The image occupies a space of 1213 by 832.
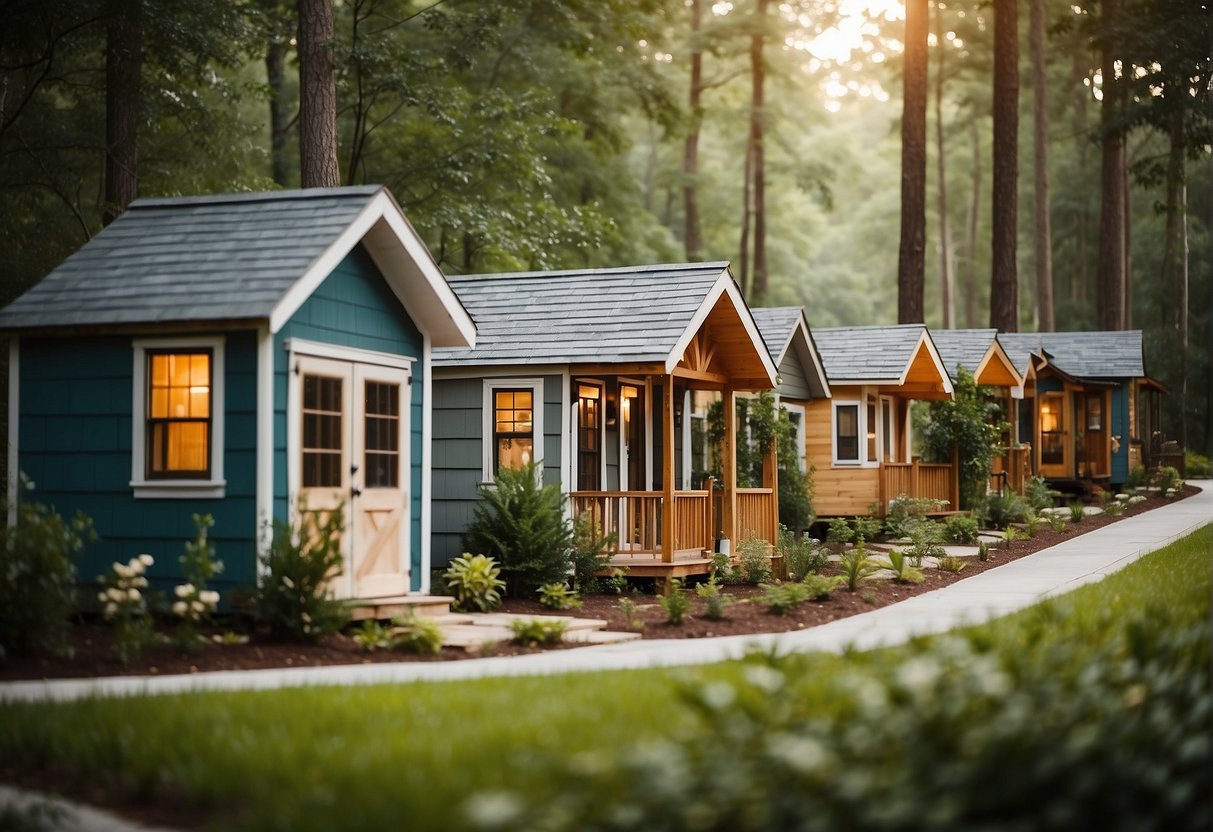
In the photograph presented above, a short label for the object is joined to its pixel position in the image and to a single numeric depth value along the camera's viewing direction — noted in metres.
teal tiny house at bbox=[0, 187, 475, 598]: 12.20
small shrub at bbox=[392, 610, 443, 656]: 11.48
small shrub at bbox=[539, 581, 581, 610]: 15.03
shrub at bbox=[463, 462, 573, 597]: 15.77
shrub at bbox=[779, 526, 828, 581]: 17.33
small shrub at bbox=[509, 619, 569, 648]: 11.97
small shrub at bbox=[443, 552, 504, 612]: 14.70
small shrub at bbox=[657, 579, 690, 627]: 13.13
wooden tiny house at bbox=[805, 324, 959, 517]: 26.05
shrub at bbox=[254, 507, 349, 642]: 11.39
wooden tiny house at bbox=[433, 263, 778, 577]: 17.08
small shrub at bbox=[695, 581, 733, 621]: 13.48
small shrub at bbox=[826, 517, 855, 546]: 23.07
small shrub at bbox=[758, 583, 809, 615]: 13.96
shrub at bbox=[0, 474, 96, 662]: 10.39
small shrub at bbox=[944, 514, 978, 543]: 23.38
